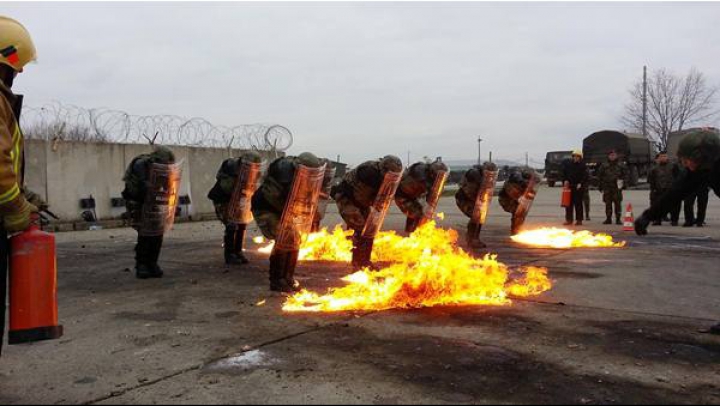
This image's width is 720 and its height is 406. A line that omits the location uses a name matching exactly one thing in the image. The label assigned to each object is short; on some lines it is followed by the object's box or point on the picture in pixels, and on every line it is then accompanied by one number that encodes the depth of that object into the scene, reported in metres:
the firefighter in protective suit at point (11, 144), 2.91
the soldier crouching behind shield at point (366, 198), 6.66
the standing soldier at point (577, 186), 13.03
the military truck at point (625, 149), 30.08
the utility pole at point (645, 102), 45.81
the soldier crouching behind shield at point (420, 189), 7.78
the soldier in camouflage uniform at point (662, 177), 12.76
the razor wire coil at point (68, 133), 13.27
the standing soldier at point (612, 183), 13.26
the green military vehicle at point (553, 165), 31.60
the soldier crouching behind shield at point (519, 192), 9.77
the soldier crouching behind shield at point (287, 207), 5.59
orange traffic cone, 11.85
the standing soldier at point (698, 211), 12.27
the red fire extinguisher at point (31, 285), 3.08
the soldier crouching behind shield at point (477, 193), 9.09
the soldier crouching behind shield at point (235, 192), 7.68
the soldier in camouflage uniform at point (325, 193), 6.91
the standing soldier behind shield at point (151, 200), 6.63
